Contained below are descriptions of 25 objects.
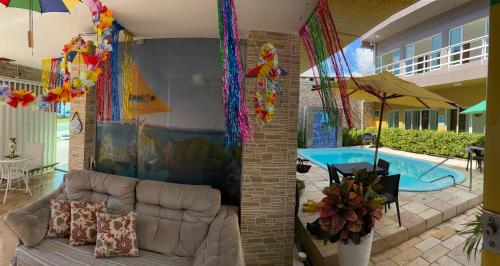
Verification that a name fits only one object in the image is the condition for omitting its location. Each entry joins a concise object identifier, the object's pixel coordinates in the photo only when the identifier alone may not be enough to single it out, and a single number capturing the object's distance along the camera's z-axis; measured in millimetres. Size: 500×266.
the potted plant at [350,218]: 2188
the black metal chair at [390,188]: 3149
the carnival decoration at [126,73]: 3428
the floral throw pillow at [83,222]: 2531
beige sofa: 2314
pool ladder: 4984
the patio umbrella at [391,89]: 2848
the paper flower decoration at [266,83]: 2211
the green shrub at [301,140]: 11234
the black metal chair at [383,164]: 4161
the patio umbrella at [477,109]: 4788
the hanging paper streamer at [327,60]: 2036
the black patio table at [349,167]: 3715
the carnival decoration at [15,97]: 1819
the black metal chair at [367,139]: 11636
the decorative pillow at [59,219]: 2619
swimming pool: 5405
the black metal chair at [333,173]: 3688
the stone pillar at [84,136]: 3596
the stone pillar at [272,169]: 2934
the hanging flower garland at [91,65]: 1971
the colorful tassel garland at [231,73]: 1489
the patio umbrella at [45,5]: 2037
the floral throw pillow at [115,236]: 2342
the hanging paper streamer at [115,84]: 3165
